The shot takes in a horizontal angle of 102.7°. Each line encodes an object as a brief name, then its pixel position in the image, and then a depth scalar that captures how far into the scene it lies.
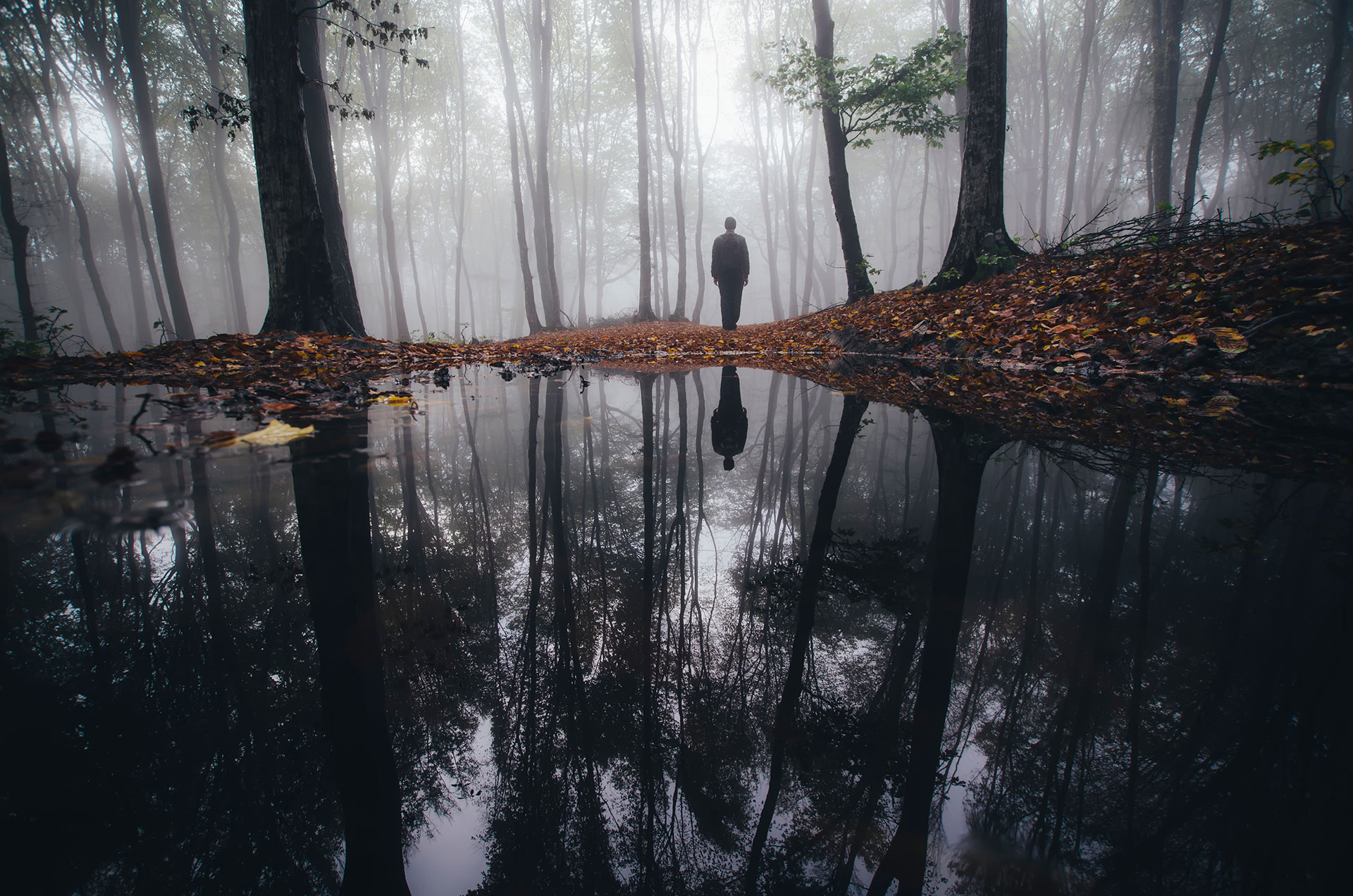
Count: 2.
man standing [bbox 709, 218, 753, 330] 9.65
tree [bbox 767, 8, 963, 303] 8.38
